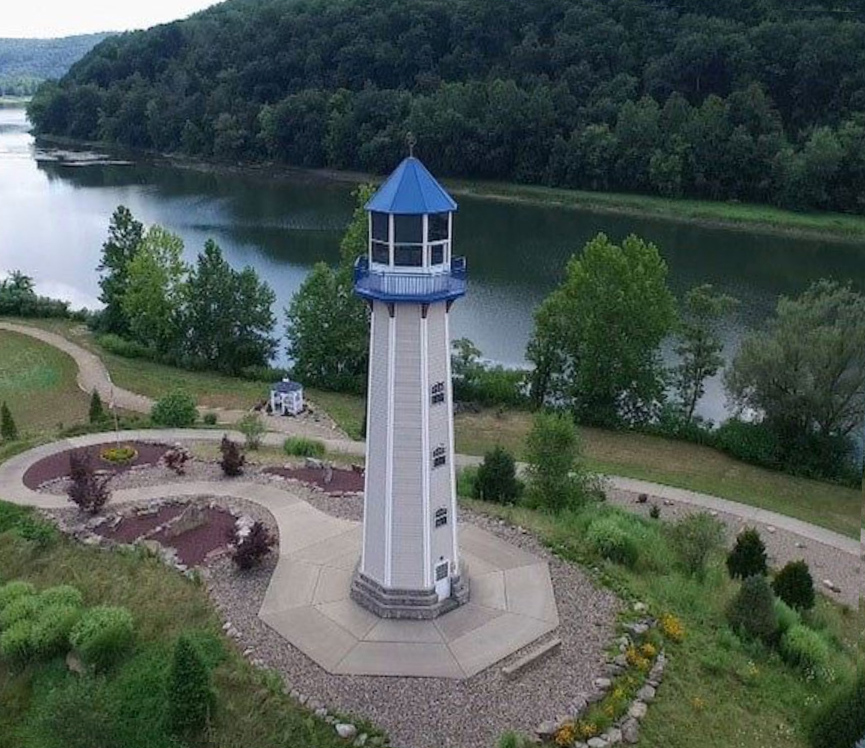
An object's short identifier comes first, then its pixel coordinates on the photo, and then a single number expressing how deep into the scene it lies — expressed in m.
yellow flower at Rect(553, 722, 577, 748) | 13.34
